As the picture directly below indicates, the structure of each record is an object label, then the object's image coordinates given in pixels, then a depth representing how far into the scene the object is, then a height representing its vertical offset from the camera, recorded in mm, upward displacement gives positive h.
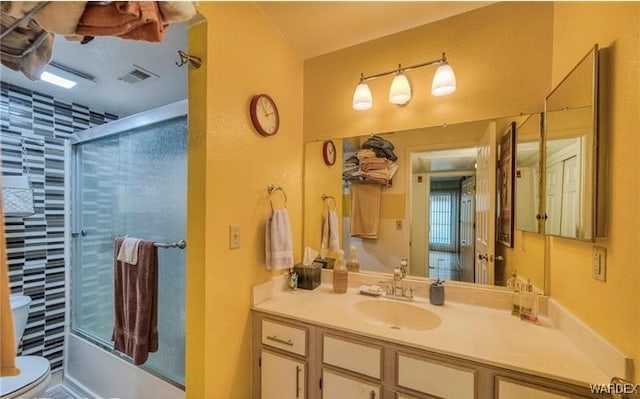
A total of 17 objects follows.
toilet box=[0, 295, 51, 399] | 1339 -1007
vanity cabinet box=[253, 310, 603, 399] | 891 -702
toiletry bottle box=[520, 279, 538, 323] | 1200 -507
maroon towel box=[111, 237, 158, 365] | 1445 -639
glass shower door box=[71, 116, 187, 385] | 1509 -148
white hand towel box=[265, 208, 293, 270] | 1445 -264
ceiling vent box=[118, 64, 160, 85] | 1695 +813
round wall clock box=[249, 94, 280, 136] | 1399 +463
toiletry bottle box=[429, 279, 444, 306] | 1391 -522
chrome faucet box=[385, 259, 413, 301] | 1483 -529
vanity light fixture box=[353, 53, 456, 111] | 1377 +637
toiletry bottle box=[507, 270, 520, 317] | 1261 -470
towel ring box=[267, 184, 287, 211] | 1538 +36
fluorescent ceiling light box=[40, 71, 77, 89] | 1706 +788
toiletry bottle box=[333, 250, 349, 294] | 1601 -518
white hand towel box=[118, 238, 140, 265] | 1503 -332
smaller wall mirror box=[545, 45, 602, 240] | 915 +184
